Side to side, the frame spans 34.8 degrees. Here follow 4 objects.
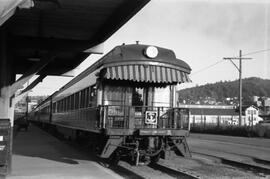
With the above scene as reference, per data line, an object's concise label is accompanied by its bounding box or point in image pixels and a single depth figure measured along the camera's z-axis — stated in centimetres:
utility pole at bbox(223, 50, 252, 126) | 4141
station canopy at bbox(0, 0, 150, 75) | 833
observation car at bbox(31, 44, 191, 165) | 1141
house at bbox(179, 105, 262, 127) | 8722
